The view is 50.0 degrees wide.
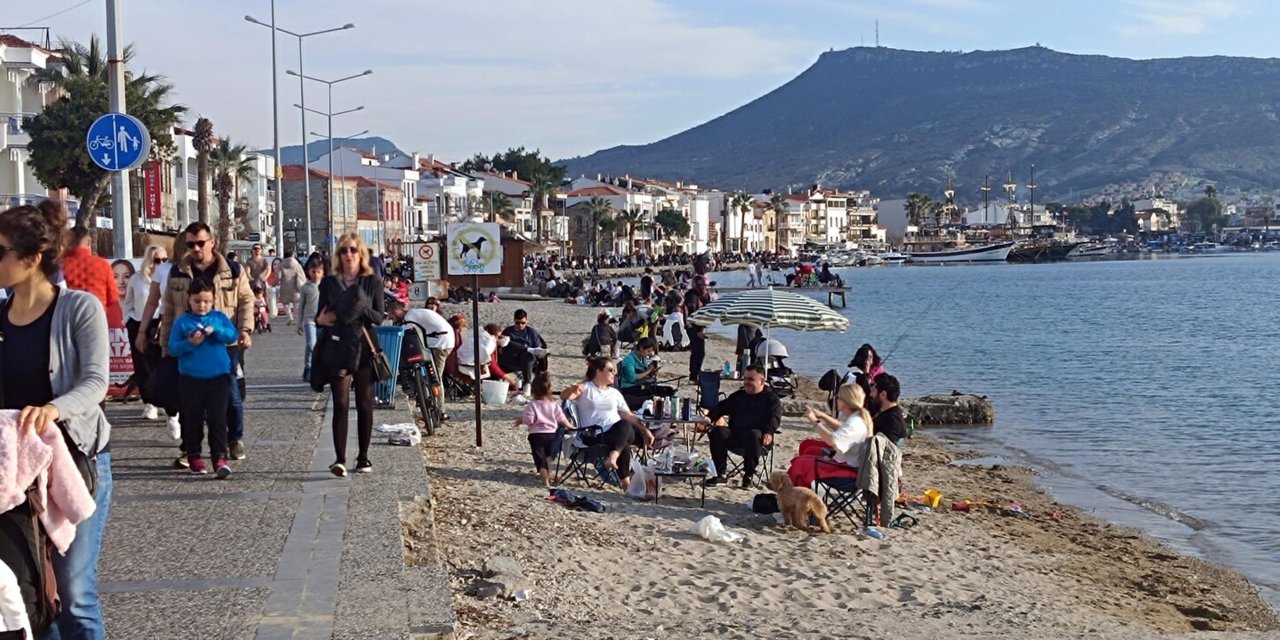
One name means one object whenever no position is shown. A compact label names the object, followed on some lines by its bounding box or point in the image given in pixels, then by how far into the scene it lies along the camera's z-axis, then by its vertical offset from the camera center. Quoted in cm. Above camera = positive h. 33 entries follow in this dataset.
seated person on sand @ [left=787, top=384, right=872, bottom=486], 1077 -163
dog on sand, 1086 -217
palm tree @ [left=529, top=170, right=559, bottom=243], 11206 +349
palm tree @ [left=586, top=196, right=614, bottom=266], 12669 +173
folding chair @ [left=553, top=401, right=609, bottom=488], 1156 -182
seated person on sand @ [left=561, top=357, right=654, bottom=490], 1155 -153
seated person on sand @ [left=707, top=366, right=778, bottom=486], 1213 -168
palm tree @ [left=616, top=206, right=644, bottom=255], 13225 +102
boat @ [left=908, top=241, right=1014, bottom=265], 16862 -278
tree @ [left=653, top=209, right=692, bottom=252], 14250 +100
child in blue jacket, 854 -80
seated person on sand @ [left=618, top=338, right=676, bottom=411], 1511 -156
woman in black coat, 877 -62
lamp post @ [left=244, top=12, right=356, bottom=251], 4320 +312
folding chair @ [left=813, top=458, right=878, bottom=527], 1098 -205
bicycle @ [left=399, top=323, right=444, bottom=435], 1286 -141
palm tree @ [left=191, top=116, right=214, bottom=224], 4875 +321
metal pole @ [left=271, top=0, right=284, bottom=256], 3639 +259
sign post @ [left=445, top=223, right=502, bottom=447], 1138 -14
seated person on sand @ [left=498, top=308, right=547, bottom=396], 1803 -157
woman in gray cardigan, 416 -37
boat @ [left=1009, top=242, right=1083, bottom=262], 16762 -241
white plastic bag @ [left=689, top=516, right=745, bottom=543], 1021 -223
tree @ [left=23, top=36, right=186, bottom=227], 3447 +285
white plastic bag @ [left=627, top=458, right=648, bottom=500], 1148 -210
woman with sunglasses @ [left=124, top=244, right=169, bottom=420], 1142 -50
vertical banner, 4256 +125
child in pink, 1146 -160
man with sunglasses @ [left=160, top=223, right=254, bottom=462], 880 -40
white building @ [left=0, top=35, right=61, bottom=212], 3831 +371
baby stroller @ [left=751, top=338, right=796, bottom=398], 1886 -189
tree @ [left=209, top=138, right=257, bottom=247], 6153 +295
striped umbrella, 1847 -110
